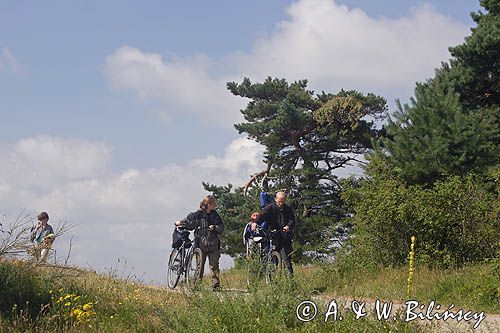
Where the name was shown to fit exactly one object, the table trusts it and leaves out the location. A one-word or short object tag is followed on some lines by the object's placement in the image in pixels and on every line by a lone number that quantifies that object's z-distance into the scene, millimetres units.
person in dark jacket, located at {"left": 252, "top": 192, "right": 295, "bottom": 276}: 14453
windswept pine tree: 32000
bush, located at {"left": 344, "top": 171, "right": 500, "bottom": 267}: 16062
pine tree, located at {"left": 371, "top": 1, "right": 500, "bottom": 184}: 20359
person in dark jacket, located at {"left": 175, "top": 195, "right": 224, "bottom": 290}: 14766
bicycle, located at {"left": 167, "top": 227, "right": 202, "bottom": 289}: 15008
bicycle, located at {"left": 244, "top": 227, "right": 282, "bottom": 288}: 14203
